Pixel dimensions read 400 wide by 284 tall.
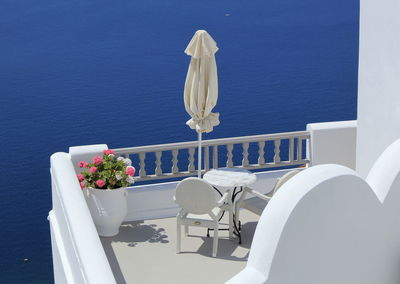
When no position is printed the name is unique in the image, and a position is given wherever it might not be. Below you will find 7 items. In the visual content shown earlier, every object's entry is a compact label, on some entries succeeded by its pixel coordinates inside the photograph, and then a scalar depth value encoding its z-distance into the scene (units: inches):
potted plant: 397.1
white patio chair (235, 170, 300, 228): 384.2
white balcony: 343.9
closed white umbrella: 399.2
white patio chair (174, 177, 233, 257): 365.4
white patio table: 385.7
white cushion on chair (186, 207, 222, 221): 374.7
